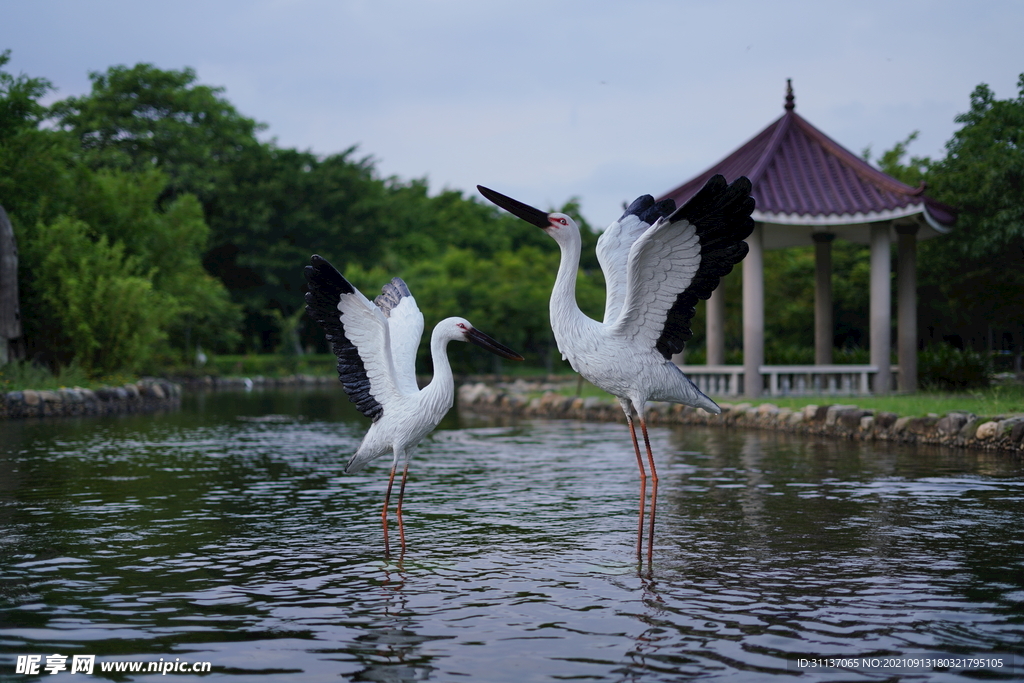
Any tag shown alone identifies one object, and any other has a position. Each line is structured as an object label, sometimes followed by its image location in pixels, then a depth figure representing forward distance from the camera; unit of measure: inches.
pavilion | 737.0
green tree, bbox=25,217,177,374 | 987.9
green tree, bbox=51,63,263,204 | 1862.7
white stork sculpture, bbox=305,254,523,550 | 278.4
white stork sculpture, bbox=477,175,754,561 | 245.4
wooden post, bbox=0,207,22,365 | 893.8
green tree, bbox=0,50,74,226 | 975.0
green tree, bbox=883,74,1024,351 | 764.0
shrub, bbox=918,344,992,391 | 807.1
